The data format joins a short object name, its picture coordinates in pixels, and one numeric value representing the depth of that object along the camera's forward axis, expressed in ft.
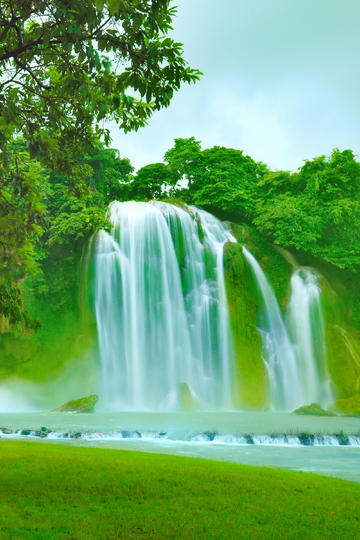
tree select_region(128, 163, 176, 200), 121.39
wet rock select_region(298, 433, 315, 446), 44.81
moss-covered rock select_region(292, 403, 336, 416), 68.33
